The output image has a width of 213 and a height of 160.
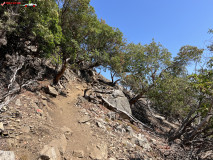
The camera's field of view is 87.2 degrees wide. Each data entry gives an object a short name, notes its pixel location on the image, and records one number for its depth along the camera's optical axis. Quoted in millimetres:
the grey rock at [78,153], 6145
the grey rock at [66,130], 7523
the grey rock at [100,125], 9669
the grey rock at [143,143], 8977
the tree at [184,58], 17091
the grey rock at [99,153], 6395
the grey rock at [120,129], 10129
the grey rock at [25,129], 5767
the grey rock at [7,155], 3862
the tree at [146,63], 17141
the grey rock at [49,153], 4914
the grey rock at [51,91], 12188
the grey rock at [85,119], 9658
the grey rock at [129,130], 10634
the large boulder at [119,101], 15172
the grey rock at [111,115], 12218
